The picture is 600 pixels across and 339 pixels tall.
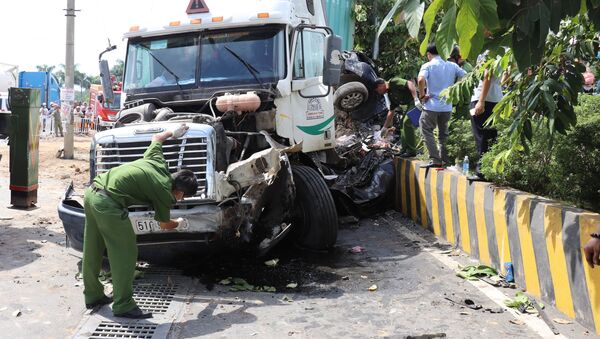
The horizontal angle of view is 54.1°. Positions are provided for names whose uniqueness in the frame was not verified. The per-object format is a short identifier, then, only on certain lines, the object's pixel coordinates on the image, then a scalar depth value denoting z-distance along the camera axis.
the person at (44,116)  31.05
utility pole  15.32
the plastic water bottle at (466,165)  6.41
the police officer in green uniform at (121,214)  4.48
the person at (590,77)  5.32
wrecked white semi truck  5.35
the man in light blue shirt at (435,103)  7.34
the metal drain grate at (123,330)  4.16
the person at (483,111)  6.16
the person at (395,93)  10.51
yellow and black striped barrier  3.99
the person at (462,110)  8.88
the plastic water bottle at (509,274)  5.02
